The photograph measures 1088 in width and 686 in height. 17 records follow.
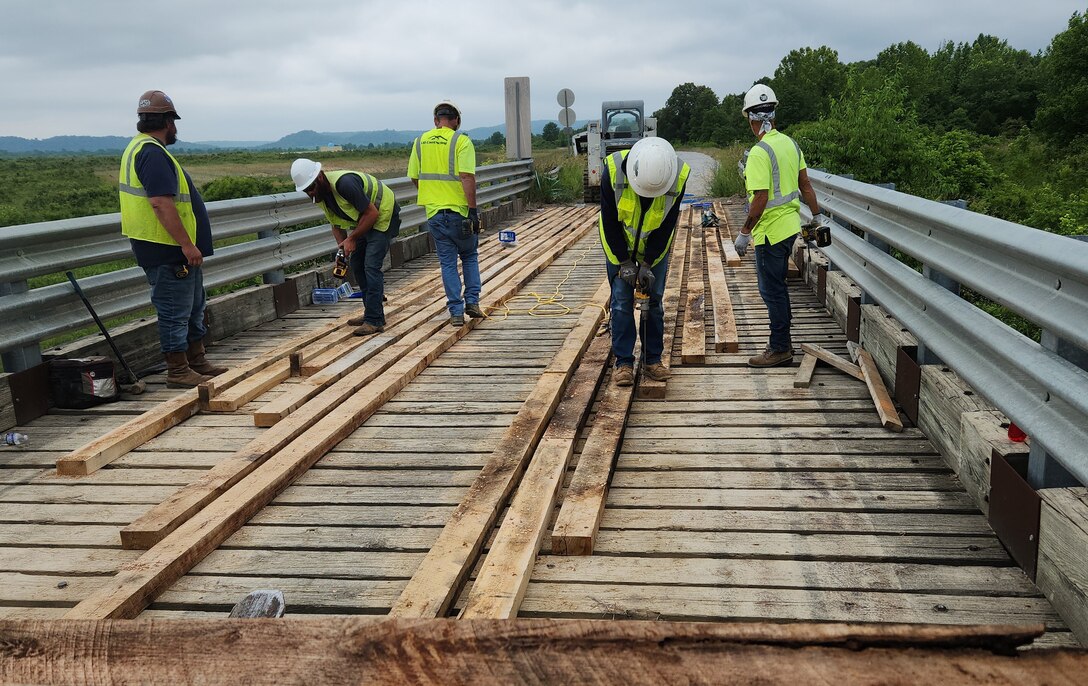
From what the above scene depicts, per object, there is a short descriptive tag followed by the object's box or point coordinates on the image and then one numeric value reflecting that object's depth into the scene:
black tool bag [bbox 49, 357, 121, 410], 5.73
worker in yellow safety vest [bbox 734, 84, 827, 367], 6.27
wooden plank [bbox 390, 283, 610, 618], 3.15
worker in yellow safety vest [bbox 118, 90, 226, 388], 6.01
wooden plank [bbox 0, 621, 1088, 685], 1.57
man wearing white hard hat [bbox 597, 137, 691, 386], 5.54
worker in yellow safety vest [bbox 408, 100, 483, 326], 8.10
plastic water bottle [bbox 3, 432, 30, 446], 5.17
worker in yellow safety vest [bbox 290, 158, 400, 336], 7.73
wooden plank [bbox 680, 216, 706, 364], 6.47
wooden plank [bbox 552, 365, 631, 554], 3.59
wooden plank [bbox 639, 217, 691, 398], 5.70
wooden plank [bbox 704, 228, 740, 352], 6.74
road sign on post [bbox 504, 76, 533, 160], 19.41
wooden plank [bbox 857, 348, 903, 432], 4.78
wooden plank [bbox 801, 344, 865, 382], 5.75
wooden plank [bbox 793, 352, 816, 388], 5.71
